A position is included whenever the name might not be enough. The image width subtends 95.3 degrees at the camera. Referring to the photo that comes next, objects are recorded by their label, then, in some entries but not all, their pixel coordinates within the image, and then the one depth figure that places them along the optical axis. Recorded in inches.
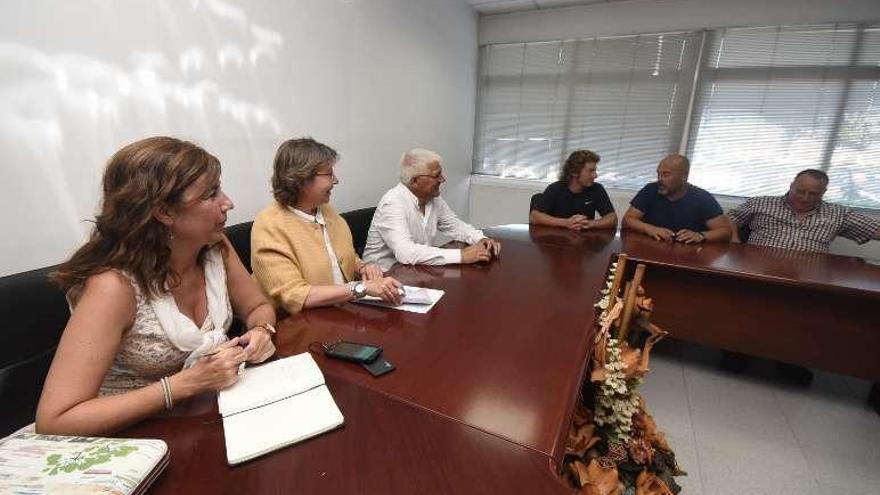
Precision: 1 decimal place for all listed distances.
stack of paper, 54.1
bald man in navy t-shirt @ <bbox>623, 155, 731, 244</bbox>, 105.8
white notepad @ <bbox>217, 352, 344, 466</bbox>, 28.5
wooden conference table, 26.6
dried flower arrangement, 41.4
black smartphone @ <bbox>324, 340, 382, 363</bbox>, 39.3
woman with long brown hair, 30.5
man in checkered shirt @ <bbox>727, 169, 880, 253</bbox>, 99.5
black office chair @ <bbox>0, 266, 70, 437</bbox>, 43.5
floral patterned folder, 22.2
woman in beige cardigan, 53.9
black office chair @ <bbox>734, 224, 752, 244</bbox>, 115.0
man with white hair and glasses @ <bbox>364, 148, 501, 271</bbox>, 75.2
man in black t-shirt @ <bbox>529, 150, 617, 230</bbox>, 120.0
